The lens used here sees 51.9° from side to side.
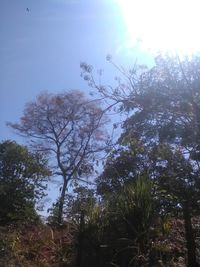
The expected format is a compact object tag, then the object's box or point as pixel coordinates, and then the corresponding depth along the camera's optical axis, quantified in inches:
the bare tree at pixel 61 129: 510.7
